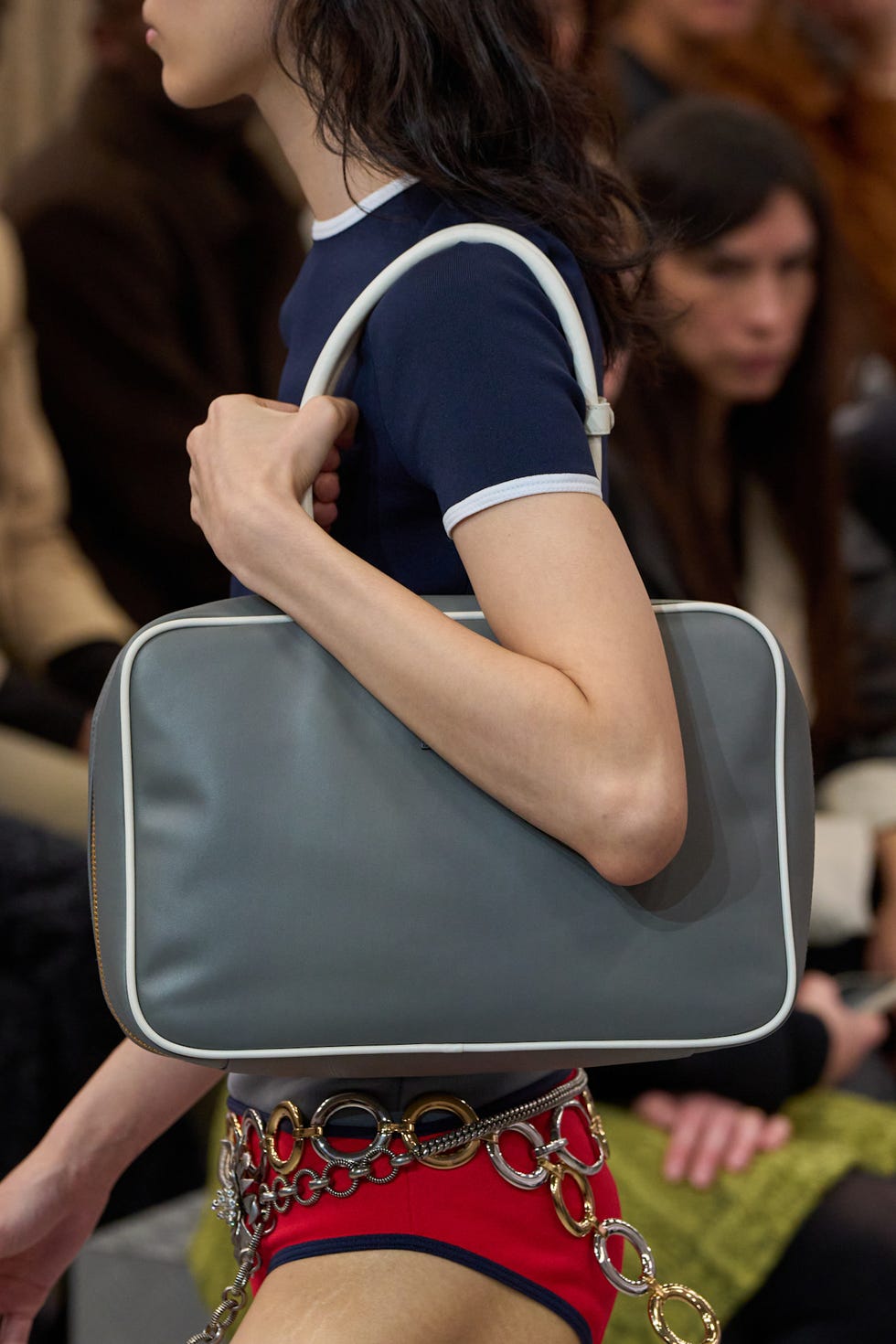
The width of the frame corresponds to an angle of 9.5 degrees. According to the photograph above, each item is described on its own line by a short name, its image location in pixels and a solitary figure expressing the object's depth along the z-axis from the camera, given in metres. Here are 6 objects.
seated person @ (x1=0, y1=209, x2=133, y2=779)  5.61
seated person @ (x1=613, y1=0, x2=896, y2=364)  7.87
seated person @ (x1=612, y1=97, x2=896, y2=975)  5.48
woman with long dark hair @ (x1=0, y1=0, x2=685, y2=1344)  2.83
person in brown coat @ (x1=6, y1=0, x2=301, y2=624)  6.36
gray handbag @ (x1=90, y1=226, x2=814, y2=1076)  2.85
